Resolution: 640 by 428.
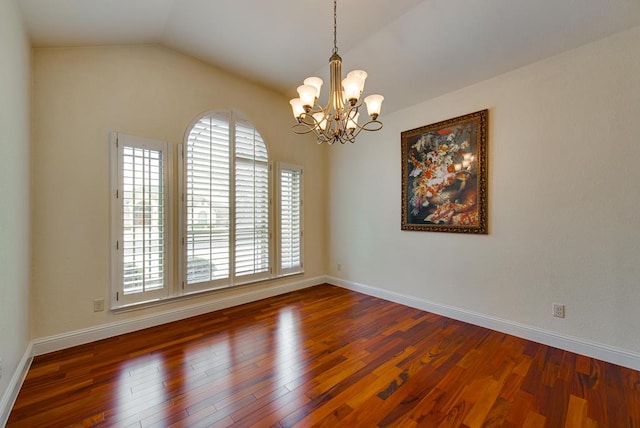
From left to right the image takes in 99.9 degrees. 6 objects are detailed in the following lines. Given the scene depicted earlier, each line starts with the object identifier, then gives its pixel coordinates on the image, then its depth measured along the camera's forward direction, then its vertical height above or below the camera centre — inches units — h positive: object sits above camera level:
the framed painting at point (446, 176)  120.6 +19.5
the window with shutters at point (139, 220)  110.7 -1.0
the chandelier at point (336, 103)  82.8 +36.8
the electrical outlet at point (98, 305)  107.5 -35.0
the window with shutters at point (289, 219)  166.9 -1.4
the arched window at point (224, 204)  130.3 +6.9
